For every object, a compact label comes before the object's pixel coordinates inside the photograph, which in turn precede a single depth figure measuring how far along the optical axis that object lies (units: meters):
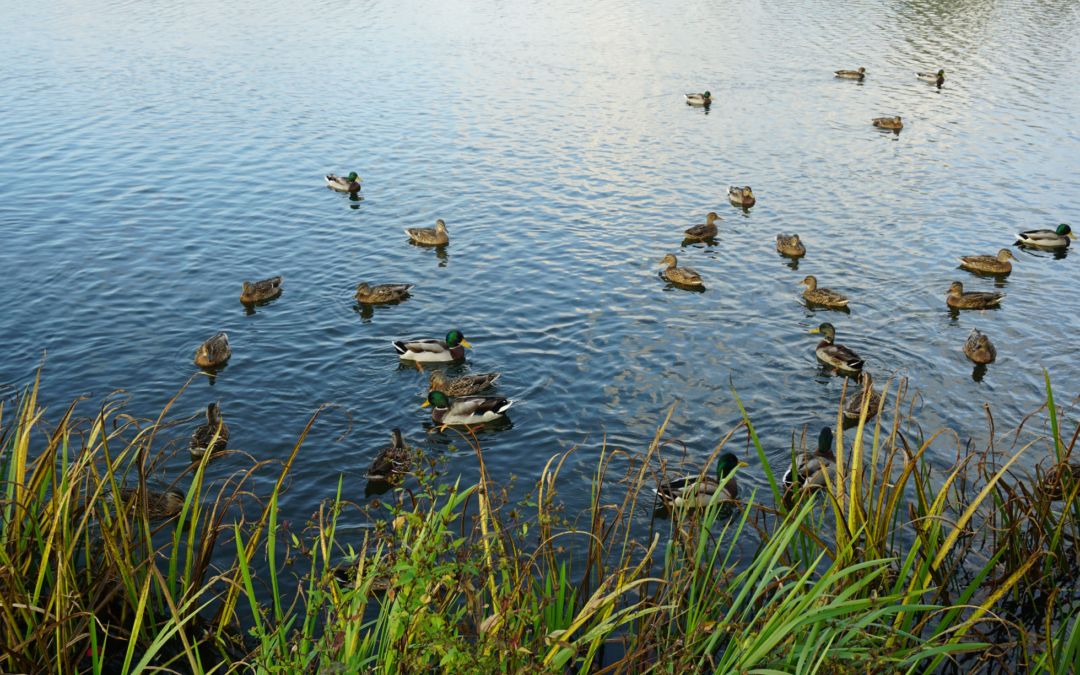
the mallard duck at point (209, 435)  10.31
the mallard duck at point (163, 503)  8.85
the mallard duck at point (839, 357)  12.61
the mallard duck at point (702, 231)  18.44
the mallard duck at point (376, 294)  14.82
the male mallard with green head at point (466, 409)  11.16
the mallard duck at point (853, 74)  34.00
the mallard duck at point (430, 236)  17.75
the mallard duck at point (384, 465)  9.64
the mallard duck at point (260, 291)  14.70
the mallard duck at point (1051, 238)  18.23
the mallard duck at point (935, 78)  33.76
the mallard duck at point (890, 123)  27.05
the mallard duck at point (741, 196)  20.33
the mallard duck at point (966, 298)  15.13
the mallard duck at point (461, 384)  12.27
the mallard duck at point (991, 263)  16.89
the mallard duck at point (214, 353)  12.40
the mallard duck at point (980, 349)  13.06
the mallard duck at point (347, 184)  20.95
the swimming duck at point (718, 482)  9.34
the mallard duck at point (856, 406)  11.88
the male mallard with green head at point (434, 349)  12.98
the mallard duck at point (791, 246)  17.27
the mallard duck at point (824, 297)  15.00
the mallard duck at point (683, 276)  16.02
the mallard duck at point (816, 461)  10.22
